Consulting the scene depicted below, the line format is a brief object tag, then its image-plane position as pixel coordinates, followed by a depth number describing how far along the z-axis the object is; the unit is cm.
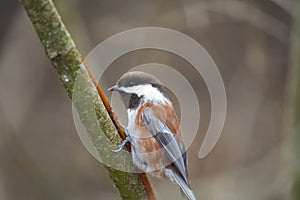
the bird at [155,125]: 388
